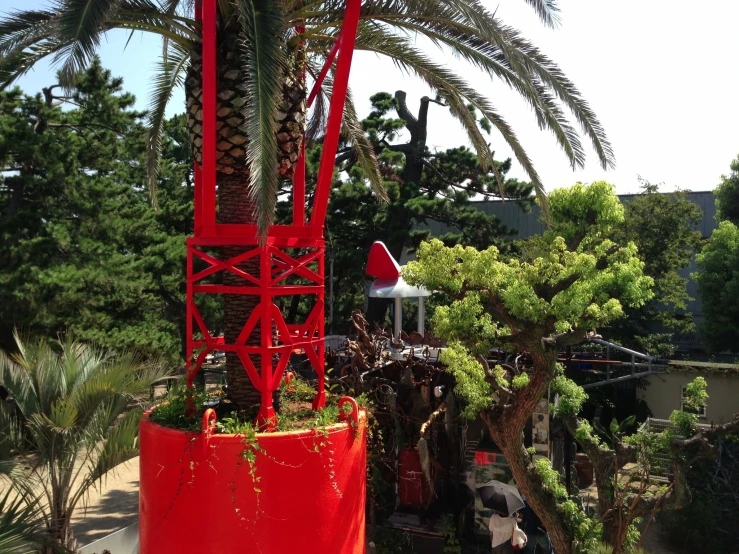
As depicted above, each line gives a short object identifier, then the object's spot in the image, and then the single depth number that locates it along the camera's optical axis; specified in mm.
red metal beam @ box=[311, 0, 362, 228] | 4625
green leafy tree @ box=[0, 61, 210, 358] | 12523
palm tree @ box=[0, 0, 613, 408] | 4016
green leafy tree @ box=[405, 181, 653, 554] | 6461
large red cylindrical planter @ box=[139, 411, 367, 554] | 4043
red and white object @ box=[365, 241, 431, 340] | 13273
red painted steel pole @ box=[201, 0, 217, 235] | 4348
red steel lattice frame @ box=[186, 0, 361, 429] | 4355
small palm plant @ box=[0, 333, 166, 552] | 5355
